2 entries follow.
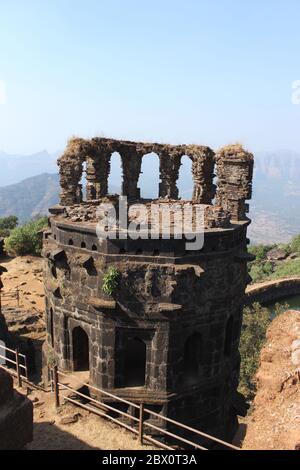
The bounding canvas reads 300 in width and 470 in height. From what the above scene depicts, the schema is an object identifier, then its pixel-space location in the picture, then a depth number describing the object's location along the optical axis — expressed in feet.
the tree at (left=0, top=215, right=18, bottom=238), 177.06
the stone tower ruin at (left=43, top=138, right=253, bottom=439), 39.78
